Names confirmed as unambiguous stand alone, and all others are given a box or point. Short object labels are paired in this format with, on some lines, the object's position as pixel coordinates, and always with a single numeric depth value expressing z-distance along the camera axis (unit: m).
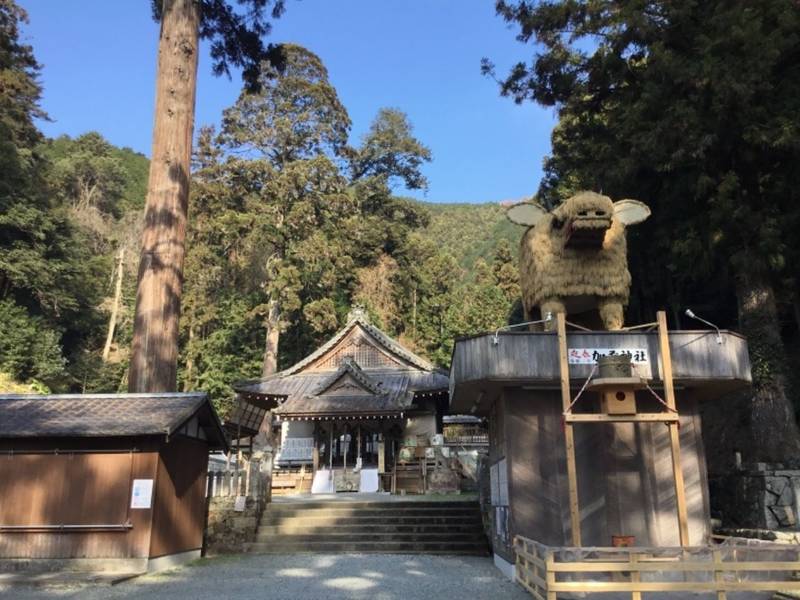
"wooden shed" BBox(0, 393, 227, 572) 8.98
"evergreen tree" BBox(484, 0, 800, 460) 11.35
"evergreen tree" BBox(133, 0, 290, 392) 10.70
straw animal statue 9.39
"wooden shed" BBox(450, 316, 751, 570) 8.41
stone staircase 11.77
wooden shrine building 20.84
